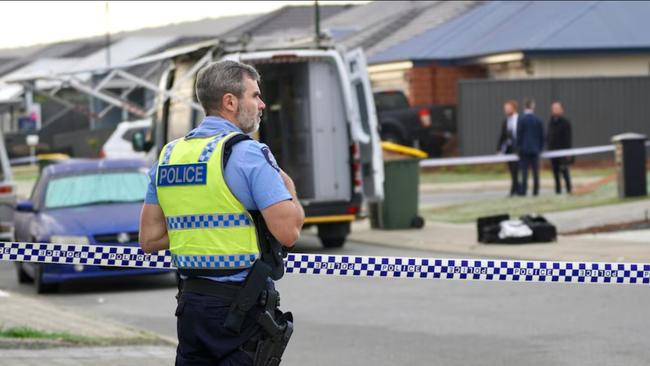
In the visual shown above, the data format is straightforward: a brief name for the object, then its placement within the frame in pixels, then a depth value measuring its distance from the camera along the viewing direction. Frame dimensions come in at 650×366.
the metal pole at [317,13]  32.84
